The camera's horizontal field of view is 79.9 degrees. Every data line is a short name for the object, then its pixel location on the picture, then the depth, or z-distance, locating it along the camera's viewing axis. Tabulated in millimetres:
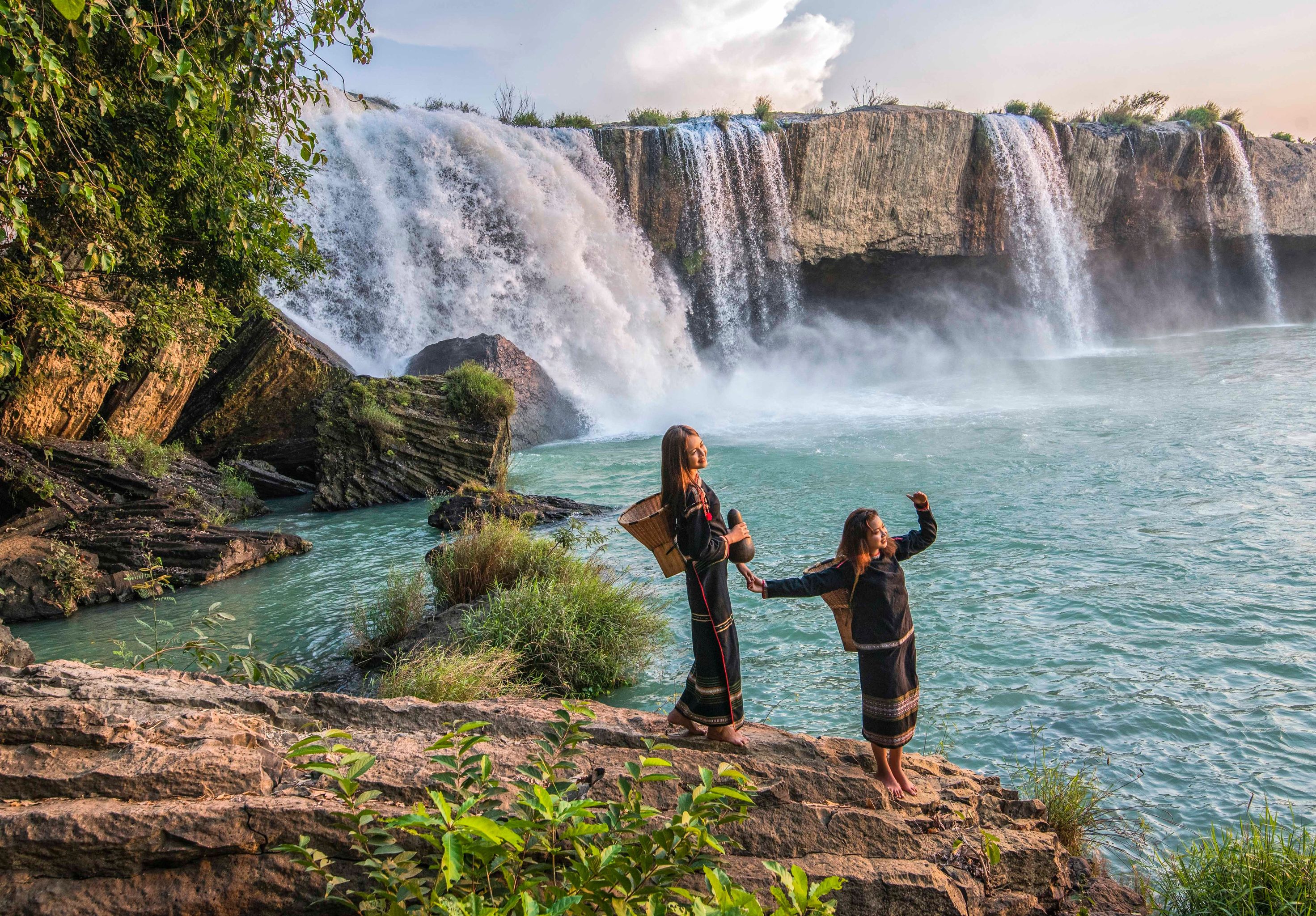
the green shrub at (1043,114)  28078
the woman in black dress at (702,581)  3350
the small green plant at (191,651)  4391
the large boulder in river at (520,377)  17047
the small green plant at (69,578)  7348
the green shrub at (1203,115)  29969
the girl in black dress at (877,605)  3227
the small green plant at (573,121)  24078
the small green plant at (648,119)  24734
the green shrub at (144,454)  10188
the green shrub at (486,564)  6707
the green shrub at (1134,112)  29609
